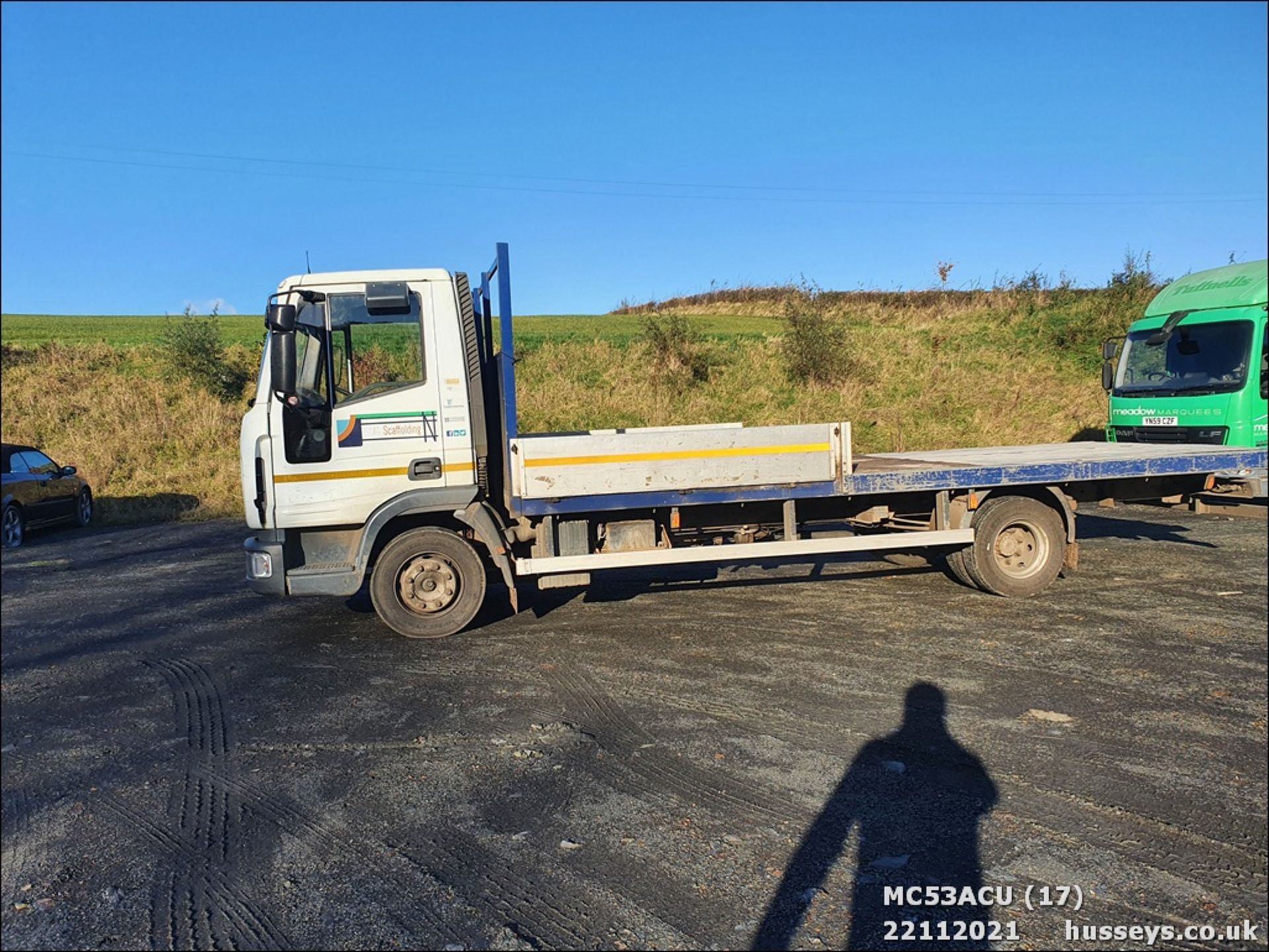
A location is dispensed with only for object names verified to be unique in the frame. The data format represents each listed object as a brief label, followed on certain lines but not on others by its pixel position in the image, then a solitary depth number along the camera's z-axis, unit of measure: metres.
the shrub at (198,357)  21.31
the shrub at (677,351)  22.44
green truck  9.16
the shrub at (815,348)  22.09
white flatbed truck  5.98
